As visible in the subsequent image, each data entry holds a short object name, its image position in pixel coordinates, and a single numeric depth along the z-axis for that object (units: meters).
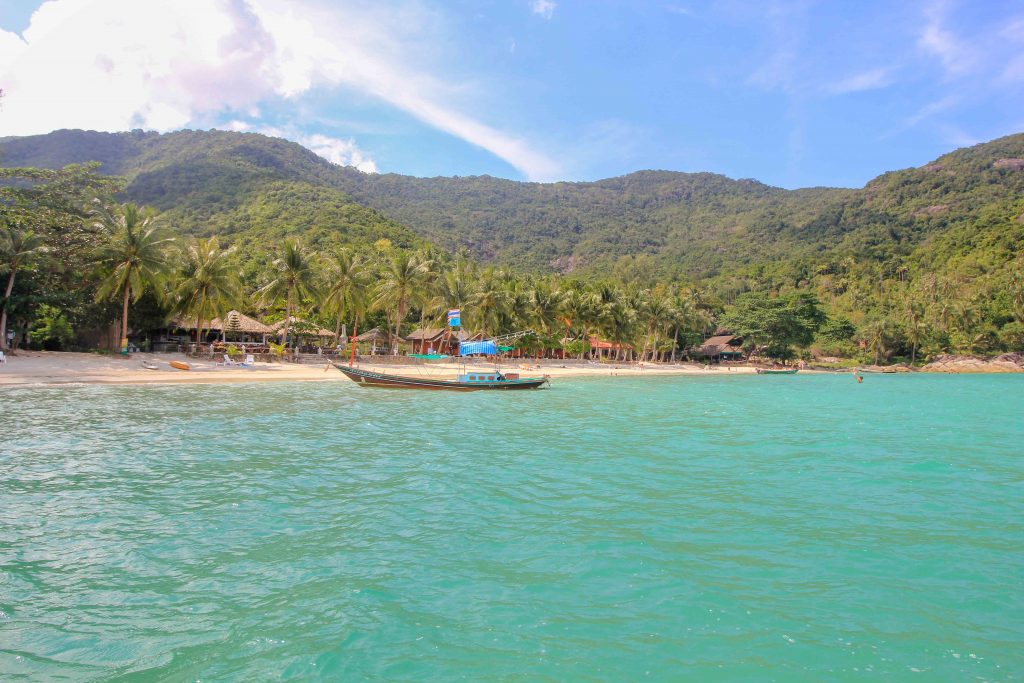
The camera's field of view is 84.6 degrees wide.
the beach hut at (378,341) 52.59
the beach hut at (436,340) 54.77
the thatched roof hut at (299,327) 47.48
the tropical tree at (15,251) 27.59
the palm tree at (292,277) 40.12
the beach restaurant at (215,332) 43.38
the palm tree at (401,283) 46.00
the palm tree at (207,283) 37.22
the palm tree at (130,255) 31.32
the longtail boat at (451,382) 29.98
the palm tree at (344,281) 44.59
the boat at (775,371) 69.35
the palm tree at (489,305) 52.03
